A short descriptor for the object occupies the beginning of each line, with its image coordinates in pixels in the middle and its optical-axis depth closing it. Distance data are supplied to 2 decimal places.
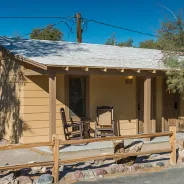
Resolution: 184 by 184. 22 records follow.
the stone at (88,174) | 6.41
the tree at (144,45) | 34.30
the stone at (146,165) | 7.17
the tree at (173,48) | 10.38
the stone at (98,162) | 7.33
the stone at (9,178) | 5.90
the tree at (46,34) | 35.09
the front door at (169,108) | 12.67
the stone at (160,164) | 7.34
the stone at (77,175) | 6.30
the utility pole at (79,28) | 18.42
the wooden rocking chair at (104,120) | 10.84
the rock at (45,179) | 5.94
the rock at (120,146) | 7.34
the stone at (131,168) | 6.92
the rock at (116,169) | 6.72
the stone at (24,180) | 5.93
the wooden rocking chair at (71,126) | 9.88
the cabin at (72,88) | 9.60
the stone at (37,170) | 6.57
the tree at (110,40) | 41.33
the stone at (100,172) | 6.55
